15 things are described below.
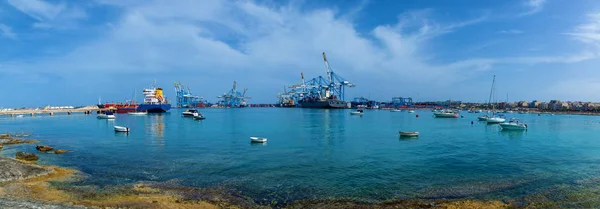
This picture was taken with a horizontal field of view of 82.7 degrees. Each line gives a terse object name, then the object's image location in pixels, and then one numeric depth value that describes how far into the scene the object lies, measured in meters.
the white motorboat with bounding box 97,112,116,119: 76.81
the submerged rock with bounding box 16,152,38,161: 24.30
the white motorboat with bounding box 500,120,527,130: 52.47
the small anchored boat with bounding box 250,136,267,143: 35.44
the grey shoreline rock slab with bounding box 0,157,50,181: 17.50
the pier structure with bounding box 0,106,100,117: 107.14
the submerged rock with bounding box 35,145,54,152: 28.95
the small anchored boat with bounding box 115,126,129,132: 45.81
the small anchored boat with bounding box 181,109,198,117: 93.52
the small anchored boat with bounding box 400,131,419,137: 42.12
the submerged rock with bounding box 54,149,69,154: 28.22
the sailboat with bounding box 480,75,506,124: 68.83
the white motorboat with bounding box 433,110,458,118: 97.31
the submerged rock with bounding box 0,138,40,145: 34.47
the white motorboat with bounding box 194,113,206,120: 78.16
